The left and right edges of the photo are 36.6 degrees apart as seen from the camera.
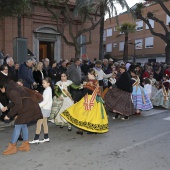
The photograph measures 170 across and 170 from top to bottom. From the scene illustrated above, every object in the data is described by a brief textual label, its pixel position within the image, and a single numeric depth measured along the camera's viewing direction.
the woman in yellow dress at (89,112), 5.94
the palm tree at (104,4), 16.25
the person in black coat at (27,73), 7.92
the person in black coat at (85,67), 11.44
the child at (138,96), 8.66
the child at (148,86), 10.00
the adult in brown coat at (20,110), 4.63
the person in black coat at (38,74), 8.44
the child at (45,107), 5.48
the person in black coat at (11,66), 7.33
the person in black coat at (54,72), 9.24
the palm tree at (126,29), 34.47
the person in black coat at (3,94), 7.03
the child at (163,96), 10.27
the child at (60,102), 6.58
